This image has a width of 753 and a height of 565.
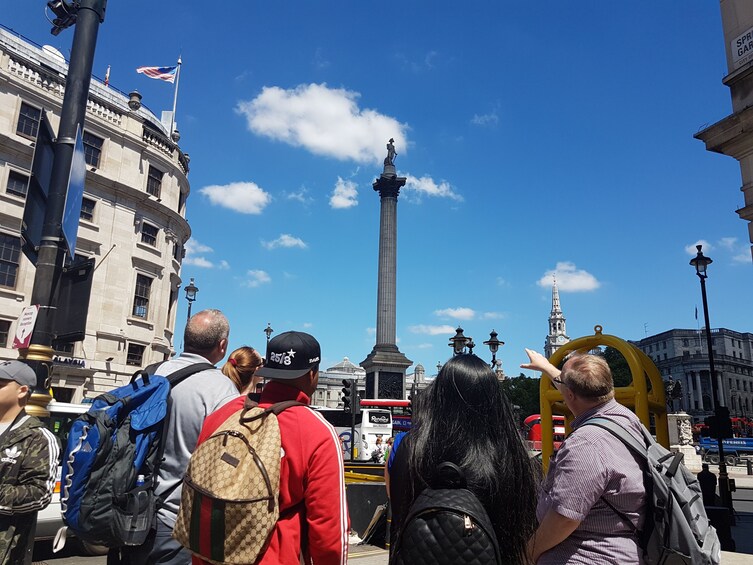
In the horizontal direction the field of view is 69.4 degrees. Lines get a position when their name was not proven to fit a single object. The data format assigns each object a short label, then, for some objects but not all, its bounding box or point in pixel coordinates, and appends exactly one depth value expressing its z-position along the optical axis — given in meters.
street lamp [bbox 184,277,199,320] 27.16
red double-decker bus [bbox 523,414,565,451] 28.58
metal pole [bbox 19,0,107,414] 5.18
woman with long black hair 2.30
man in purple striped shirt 2.62
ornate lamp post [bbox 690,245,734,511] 15.29
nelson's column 42.88
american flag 31.03
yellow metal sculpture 5.50
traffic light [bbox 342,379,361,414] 19.86
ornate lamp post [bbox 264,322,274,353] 38.29
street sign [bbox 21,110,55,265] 5.91
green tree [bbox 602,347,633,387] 75.31
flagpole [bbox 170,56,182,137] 37.46
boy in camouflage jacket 3.72
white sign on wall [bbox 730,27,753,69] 13.02
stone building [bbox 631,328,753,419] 107.37
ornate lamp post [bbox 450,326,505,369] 23.22
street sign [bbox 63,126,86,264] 5.67
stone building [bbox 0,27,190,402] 24.50
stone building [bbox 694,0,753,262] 12.23
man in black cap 2.36
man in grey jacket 3.18
